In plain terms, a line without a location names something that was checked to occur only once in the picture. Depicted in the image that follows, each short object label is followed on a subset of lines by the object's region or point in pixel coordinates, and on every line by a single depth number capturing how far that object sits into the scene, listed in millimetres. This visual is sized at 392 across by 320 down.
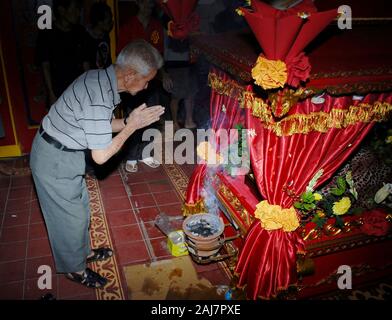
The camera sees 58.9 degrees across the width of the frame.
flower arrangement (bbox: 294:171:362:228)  3010
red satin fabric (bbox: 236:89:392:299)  2834
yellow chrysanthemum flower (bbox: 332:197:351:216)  3187
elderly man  2795
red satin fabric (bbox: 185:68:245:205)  3581
